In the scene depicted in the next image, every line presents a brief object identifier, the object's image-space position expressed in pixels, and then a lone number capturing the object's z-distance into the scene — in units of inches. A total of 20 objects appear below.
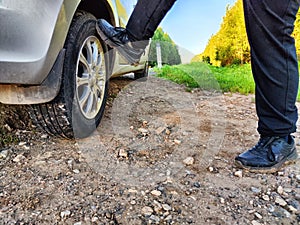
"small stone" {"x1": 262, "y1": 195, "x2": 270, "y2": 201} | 51.8
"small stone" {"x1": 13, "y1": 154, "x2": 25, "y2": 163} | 61.7
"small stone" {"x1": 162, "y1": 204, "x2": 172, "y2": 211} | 47.6
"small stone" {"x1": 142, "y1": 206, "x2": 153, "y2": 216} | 46.5
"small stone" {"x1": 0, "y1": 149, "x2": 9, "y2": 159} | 62.8
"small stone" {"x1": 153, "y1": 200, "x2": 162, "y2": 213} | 47.3
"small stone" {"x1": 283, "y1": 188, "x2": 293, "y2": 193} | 54.4
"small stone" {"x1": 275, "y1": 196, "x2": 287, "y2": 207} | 50.5
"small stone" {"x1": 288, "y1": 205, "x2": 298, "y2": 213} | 48.7
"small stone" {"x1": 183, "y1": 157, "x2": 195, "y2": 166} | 63.3
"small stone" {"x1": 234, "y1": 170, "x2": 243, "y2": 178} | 59.1
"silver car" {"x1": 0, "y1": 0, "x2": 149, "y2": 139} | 48.0
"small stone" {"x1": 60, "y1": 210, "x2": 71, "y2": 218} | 45.6
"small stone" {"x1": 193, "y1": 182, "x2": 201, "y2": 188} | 54.7
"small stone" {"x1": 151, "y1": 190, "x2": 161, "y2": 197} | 51.5
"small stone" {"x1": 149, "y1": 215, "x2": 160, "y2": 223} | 45.1
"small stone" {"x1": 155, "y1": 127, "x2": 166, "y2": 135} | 80.4
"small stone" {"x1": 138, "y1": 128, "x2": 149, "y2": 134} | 79.8
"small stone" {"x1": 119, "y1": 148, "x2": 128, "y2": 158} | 65.4
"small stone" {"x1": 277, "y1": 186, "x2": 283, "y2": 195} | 53.9
